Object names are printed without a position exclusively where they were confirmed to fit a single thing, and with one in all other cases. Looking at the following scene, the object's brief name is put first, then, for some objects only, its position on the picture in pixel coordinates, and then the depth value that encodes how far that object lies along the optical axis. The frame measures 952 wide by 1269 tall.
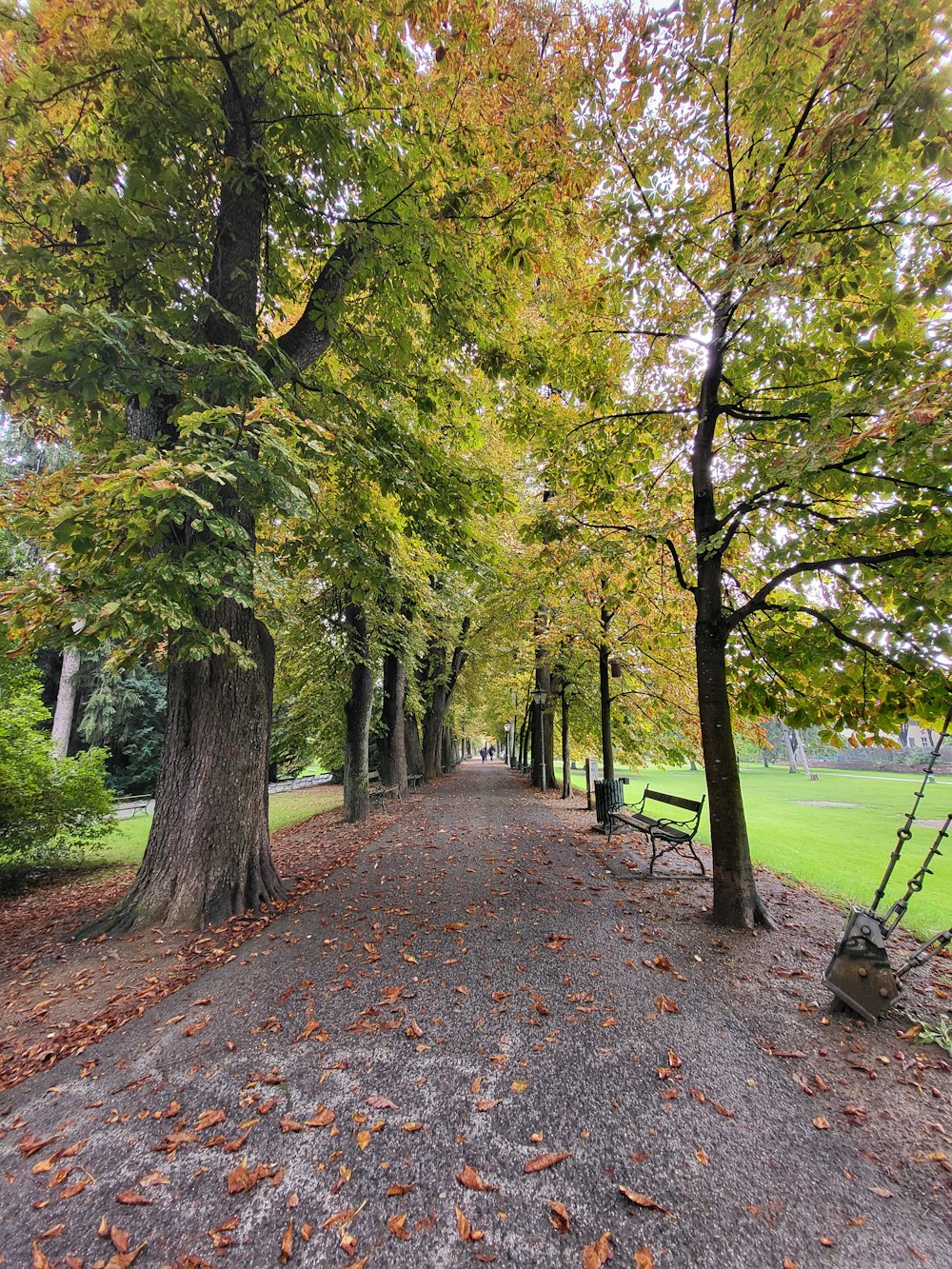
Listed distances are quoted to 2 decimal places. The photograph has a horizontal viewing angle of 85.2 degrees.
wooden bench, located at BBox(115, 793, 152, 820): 15.26
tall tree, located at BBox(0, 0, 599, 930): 3.71
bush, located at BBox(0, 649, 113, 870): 6.84
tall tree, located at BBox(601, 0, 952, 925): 3.42
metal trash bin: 9.53
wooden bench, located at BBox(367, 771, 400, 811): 13.11
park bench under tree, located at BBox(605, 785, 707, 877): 6.65
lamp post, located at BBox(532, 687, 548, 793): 15.01
